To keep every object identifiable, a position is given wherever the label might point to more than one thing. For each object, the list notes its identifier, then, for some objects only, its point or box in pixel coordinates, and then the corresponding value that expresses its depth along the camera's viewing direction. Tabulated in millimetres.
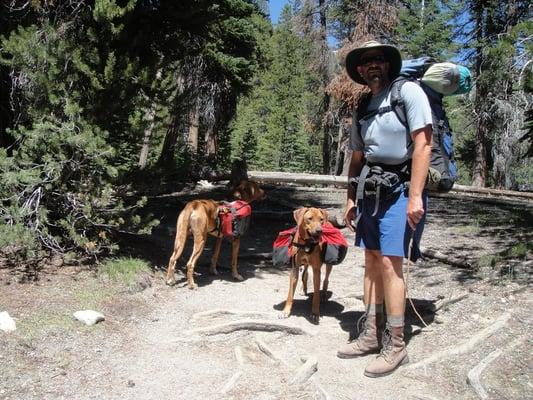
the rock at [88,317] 5168
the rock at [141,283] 6262
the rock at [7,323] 4730
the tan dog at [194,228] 6930
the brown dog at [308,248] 5480
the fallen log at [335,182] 17109
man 4016
